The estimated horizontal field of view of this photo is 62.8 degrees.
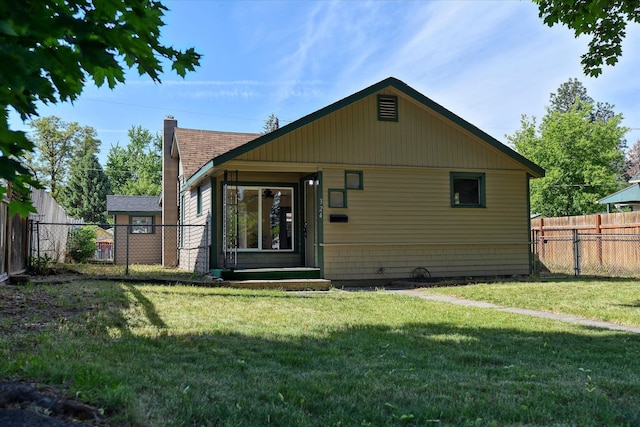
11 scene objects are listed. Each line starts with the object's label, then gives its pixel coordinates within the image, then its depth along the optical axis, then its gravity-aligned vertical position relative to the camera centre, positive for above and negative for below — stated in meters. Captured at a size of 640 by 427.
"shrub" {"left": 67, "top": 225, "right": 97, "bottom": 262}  20.78 -0.34
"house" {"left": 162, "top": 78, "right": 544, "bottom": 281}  13.20 +1.07
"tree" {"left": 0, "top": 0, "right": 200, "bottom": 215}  2.12 +0.94
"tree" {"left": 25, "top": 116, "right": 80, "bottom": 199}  48.91 +8.66
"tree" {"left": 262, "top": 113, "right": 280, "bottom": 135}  69.31 +15.32
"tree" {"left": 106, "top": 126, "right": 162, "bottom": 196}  58.53 +8.74
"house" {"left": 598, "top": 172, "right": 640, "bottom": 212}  21.16 +1.50
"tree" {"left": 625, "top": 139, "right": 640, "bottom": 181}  55.12 +7.76
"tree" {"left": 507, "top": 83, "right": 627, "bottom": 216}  31.27 +4.33
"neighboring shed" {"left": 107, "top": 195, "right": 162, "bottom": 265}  23.48 +0.21
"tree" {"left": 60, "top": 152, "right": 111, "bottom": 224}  50.88 +4.52
